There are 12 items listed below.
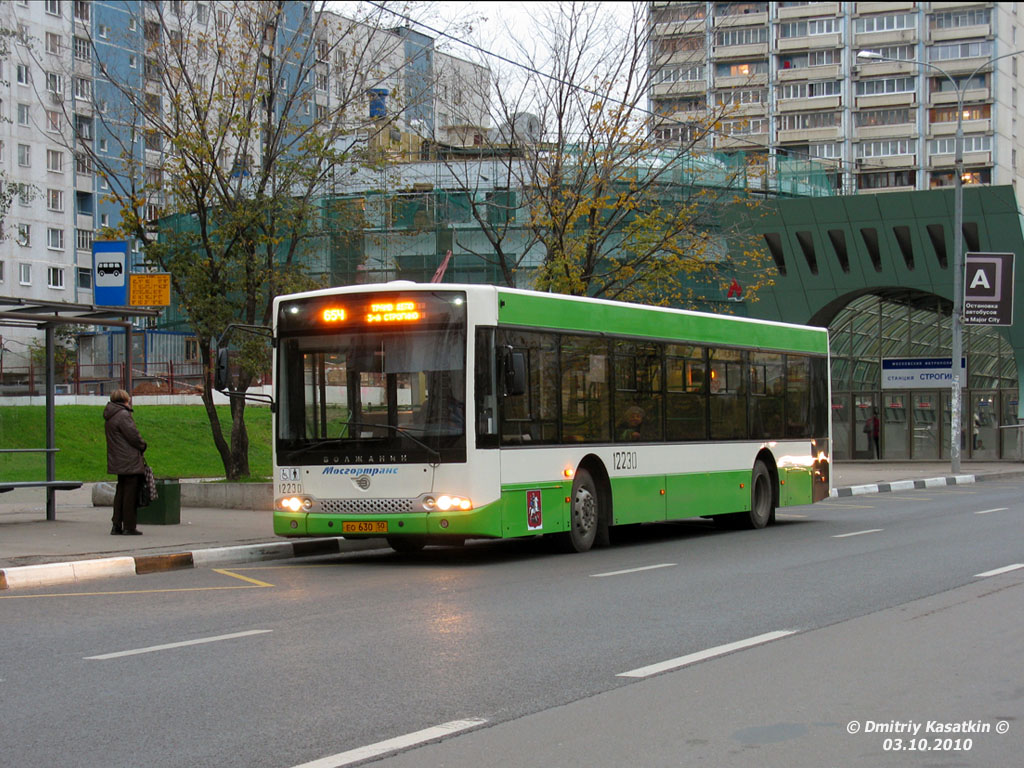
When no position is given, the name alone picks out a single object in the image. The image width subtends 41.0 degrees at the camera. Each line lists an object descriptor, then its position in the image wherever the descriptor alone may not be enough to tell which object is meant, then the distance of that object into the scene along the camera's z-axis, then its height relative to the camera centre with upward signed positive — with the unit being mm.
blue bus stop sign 17297 +1935
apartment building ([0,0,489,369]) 23719 +6456
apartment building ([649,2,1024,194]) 106938 +26516
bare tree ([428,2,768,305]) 26453 +4757
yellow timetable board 17672 +1732
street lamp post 38469 +2284
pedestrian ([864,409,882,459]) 49438 -644
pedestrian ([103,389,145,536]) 17312 -484
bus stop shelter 17953 +1441
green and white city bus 14641 +38
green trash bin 18953 -1174
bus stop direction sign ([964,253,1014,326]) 38750 +3536
